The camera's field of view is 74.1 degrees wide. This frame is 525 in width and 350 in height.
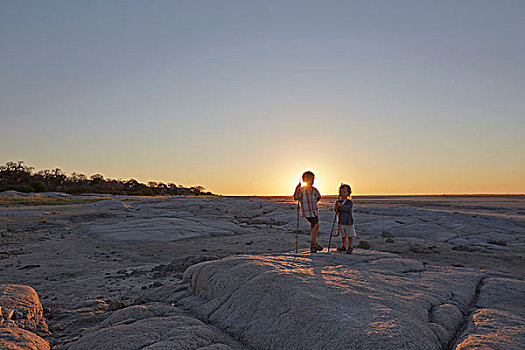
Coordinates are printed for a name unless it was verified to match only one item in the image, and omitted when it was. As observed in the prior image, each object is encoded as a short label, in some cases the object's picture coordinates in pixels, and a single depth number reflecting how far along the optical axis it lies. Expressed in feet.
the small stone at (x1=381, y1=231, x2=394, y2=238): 56.22
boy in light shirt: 27.76
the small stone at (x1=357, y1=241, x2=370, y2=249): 37.79
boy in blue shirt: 27.71
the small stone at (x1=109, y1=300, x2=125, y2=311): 20.07
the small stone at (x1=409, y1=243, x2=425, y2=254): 40.11
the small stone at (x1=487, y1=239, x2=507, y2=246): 47.31
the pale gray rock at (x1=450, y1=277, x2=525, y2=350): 12.86
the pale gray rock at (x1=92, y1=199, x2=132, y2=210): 110.91
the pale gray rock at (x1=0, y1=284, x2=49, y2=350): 13.89
